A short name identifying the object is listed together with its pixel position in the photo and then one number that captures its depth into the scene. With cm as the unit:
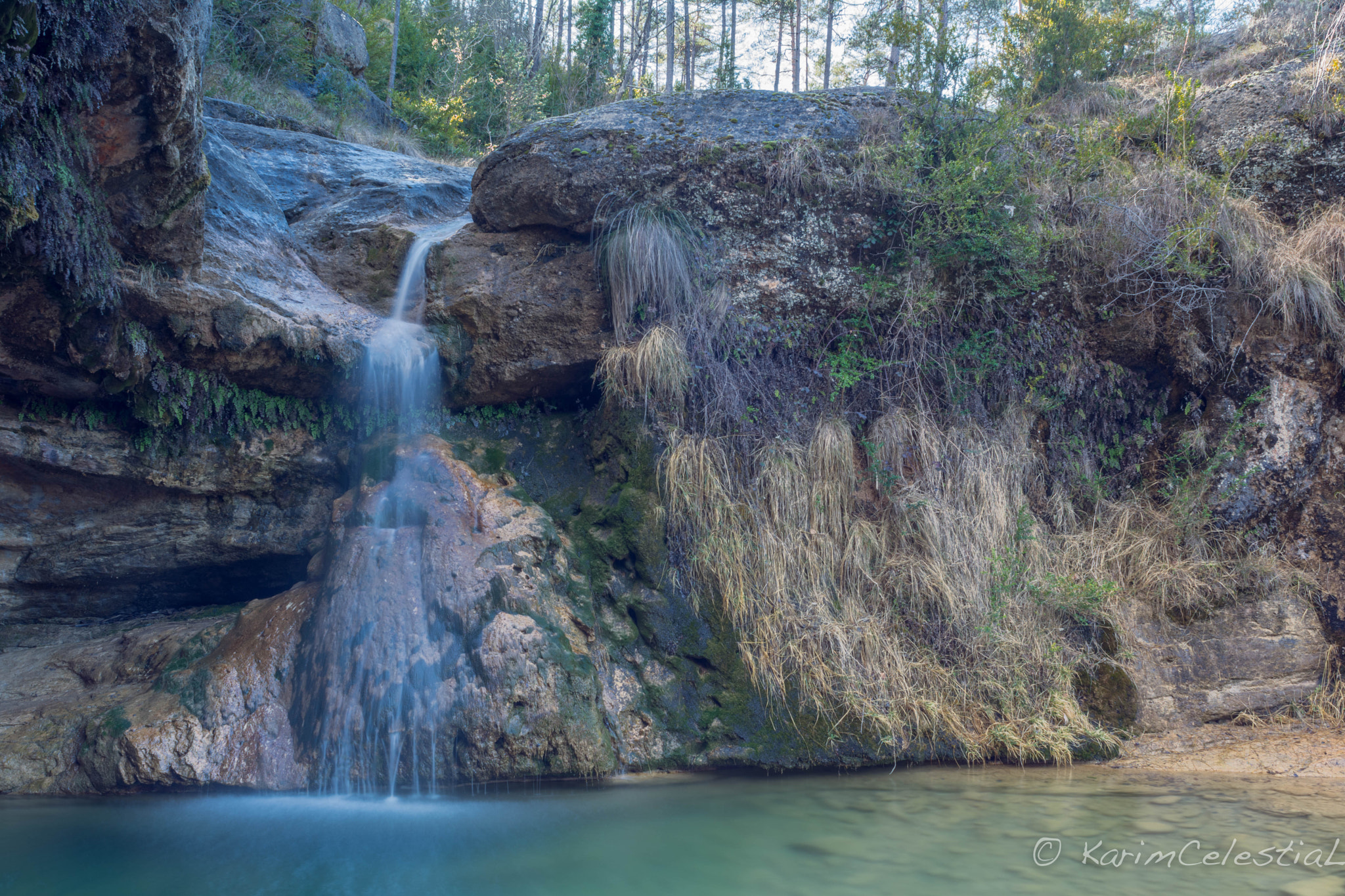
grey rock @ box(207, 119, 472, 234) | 680
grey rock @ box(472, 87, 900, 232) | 567
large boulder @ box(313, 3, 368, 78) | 1265
